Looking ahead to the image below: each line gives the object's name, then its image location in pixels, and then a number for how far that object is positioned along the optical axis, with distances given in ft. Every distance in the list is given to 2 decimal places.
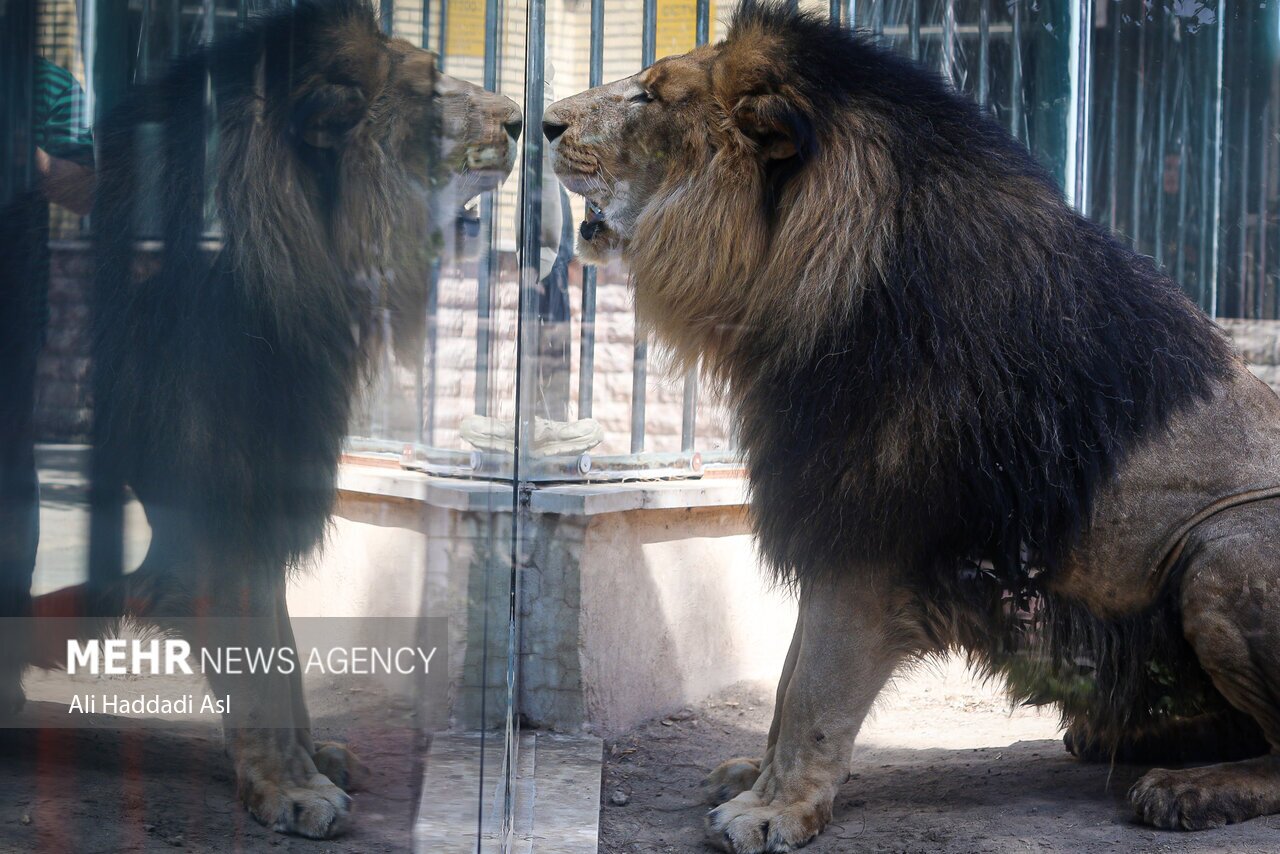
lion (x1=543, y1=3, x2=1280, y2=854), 9.35
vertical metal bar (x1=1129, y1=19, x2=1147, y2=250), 16.58
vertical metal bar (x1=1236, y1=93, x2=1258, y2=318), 16.61
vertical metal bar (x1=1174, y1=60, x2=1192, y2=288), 16.67
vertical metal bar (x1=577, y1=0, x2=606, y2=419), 14.20
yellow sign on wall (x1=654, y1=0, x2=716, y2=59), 14.40
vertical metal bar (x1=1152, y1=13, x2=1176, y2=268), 16.60
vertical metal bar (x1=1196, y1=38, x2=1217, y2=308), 16.69
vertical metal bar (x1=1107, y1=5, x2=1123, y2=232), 16.47
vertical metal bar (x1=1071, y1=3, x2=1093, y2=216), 16.22
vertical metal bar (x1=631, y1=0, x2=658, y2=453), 14.33
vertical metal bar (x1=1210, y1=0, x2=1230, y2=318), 16.48
